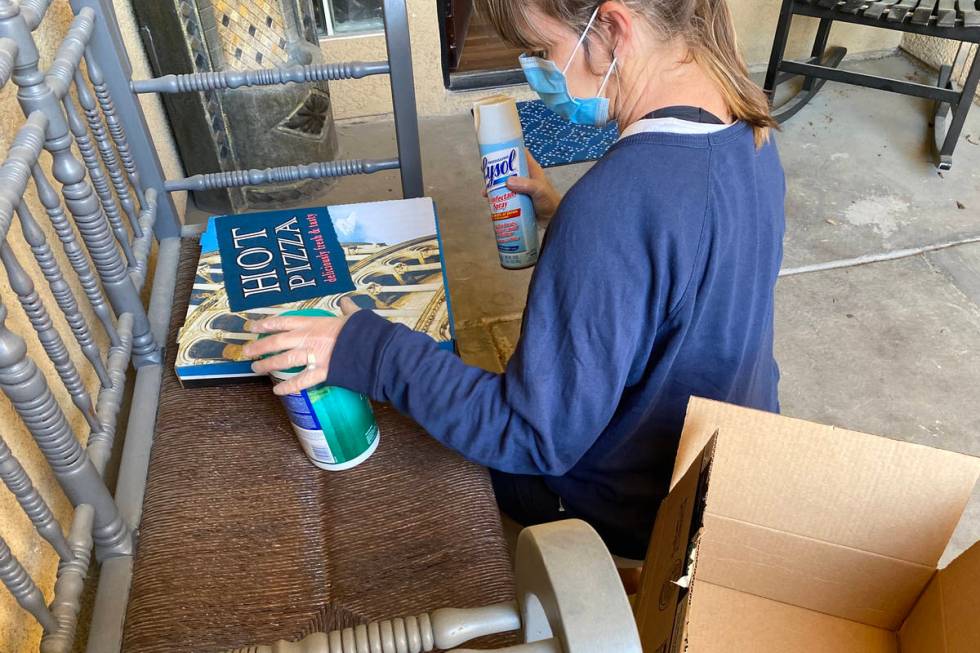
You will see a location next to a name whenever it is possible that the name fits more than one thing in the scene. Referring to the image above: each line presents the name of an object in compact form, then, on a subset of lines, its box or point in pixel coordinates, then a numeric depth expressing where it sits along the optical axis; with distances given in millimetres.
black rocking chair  2354
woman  747
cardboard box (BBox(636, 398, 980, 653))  822
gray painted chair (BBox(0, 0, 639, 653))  562
